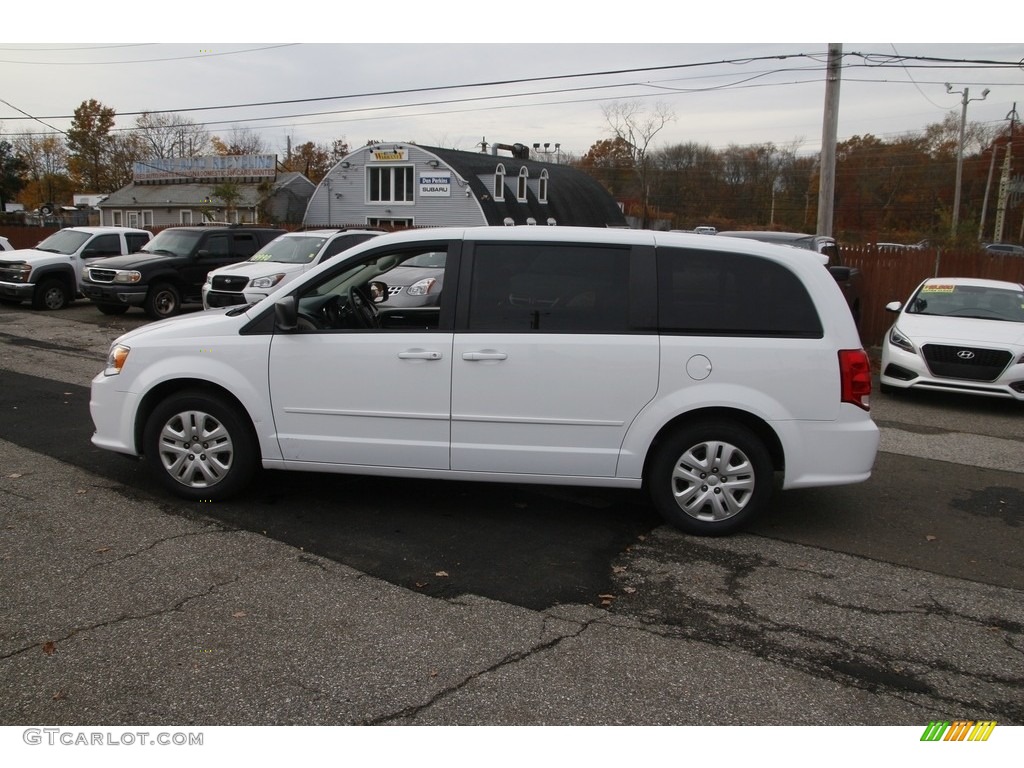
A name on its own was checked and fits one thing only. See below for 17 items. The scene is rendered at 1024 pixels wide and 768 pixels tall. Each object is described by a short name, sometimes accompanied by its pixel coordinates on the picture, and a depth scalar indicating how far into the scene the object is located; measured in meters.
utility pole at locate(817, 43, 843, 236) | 15.68
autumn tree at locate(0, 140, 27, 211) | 59.31
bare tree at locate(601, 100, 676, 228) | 59.19
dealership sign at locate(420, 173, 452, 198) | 44.69
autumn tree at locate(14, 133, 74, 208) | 79.75
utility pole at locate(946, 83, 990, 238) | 40.63
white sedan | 9.81
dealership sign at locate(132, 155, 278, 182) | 51.62
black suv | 16.22
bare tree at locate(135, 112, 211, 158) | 75.75
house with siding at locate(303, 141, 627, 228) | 44.62
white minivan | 5.12
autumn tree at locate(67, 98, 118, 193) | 70.94
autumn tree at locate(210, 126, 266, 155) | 79.89
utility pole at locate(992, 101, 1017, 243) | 41.69
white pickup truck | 18.16
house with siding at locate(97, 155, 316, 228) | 49.00
